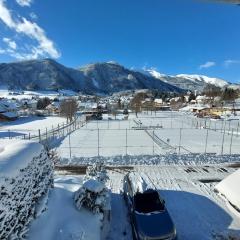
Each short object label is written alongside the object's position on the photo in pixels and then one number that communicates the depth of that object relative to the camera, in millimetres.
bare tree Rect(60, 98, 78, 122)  41798
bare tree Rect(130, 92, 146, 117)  58541
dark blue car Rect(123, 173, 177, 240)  6286
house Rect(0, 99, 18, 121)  45658
